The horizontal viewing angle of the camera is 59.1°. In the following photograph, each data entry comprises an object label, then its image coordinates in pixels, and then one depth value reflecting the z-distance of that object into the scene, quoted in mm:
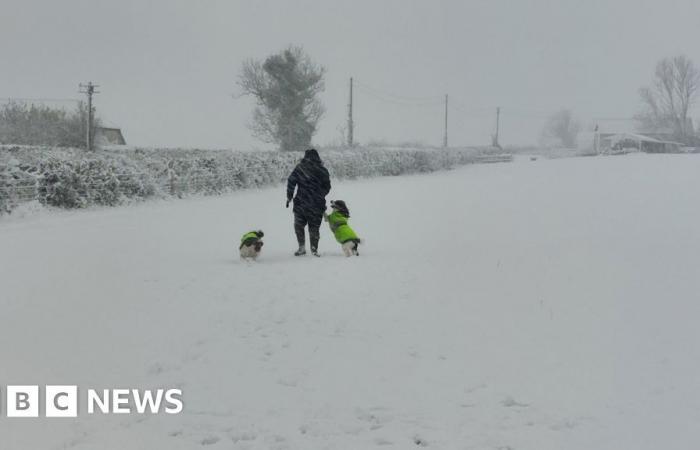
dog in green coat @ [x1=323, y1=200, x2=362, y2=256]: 11031
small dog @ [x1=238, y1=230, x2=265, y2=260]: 10602
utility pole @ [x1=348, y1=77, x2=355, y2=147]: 52197
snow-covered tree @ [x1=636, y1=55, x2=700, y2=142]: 90312
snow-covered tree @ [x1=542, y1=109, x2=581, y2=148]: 124875
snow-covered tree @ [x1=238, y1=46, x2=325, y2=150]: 53469
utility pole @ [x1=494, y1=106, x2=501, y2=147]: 91250
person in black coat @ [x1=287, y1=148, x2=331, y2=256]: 11078
